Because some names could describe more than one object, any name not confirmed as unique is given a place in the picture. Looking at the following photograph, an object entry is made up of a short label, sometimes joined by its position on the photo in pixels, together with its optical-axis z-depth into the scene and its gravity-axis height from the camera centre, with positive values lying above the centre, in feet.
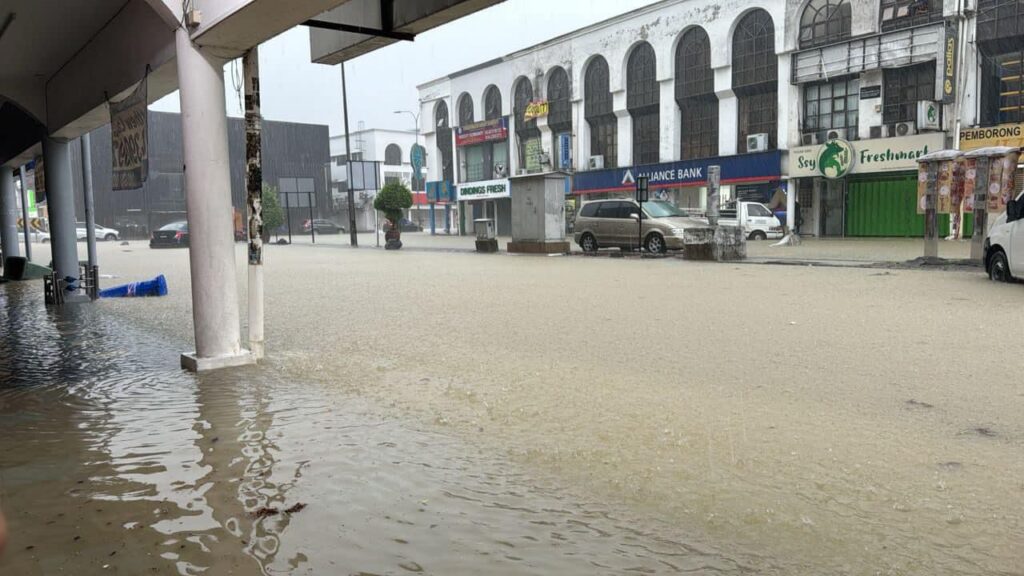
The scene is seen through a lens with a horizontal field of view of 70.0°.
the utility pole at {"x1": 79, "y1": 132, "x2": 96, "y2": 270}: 38.34 +1.89
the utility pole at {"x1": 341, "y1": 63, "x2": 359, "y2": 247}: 107.39 +9.41
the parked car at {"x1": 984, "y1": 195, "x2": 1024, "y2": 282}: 35.22 -1.70
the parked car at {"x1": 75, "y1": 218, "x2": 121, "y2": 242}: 157.99 +0.45
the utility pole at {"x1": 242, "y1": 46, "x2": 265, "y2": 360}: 21.12 +0.82
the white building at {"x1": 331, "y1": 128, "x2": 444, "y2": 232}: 213.25 +20.62
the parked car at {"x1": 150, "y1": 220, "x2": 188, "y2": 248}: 113.29 -0.83
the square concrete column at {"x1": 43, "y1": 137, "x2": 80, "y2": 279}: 37.45 +1.21
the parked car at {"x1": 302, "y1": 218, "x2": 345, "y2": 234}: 184.03 +0.54
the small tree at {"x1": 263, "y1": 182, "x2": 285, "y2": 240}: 143.54 +3.34
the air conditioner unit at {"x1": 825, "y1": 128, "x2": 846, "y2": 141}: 91.81 +10.12
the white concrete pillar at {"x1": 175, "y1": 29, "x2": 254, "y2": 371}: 19.61 +0.59
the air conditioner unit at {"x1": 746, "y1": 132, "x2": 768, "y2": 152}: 98.63 +10.17
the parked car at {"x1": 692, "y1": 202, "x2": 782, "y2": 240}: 87.25 -0.24
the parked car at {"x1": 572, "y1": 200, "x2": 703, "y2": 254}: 64.90 -0.48
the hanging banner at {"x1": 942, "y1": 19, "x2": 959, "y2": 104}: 80.69 +17.05
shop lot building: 81.51 +16.21
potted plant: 101.09 +3.61
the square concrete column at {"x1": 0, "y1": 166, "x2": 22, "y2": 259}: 53.72 +1.75
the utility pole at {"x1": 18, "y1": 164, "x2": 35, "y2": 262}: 58.13 +1.77
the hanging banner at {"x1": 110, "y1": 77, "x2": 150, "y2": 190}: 22.77 +3.00
